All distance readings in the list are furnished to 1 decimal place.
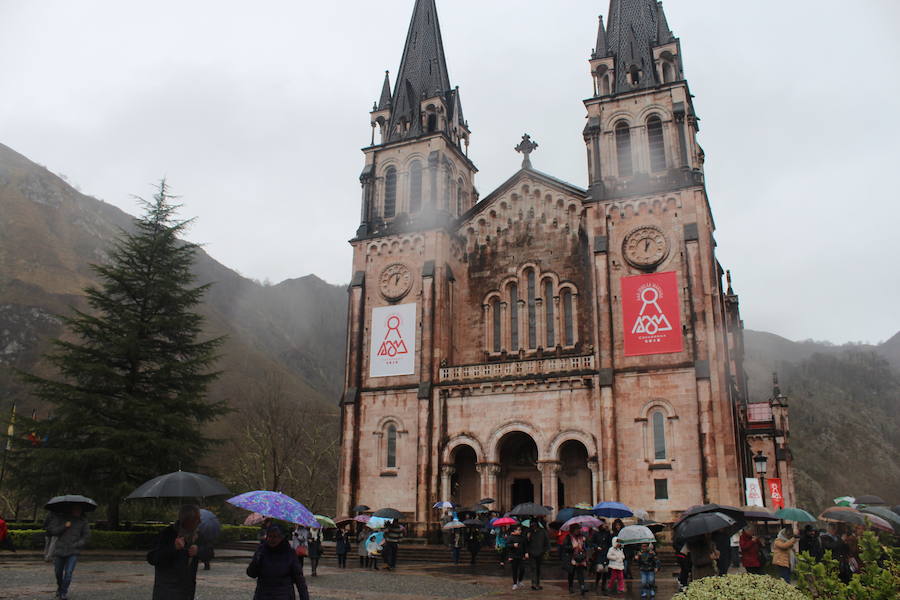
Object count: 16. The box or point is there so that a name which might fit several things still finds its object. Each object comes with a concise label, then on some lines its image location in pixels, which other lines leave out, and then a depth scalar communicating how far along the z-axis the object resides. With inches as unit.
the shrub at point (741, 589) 251.3
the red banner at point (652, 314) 1165.7
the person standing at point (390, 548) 924.6
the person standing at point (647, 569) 629.0
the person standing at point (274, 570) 311.0
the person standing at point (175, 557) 326.6
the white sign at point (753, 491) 1090.1
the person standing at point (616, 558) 716.7
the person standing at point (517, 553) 705.6
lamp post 1110.4
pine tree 1102.4
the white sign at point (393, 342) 1359.5
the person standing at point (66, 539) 501.0
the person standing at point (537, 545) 697.6
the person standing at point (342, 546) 958.4
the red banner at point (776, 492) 1550.2
